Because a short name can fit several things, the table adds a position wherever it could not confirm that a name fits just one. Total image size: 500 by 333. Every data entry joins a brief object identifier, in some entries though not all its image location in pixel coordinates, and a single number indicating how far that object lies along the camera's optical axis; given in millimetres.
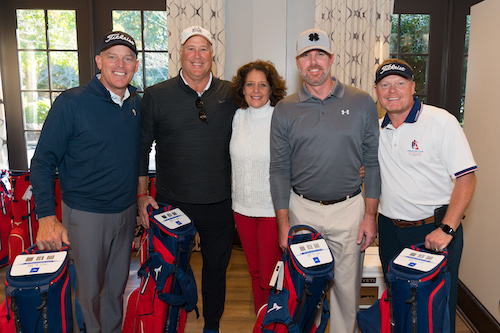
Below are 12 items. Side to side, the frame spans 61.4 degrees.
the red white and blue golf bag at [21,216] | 3488
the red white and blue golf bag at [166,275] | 2117
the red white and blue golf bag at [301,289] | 1657
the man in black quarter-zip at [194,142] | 2324
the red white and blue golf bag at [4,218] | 3672
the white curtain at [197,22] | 3979
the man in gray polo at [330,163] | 2109
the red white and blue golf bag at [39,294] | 1479
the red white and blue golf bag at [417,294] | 1534
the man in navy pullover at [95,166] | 2033
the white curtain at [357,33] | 3971
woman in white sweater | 2330
